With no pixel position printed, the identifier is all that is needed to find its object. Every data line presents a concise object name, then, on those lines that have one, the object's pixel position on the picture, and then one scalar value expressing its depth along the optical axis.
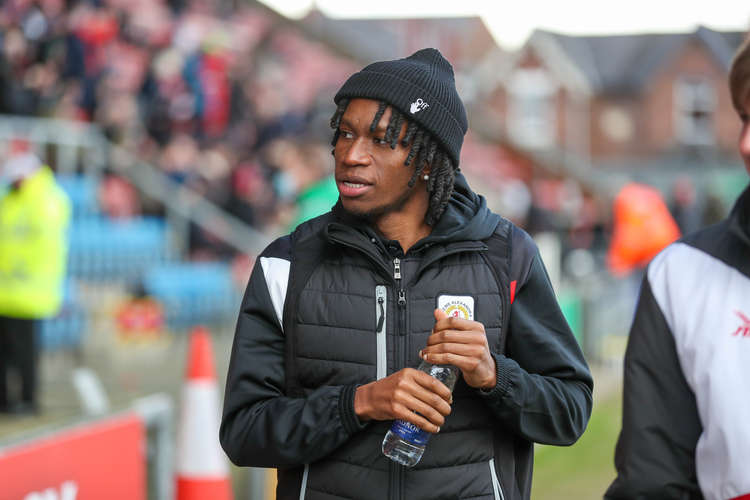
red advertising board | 7.02
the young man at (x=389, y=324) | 4.42
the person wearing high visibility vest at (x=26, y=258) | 14.99
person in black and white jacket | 3.65
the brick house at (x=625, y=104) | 80.56
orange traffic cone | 8.78
